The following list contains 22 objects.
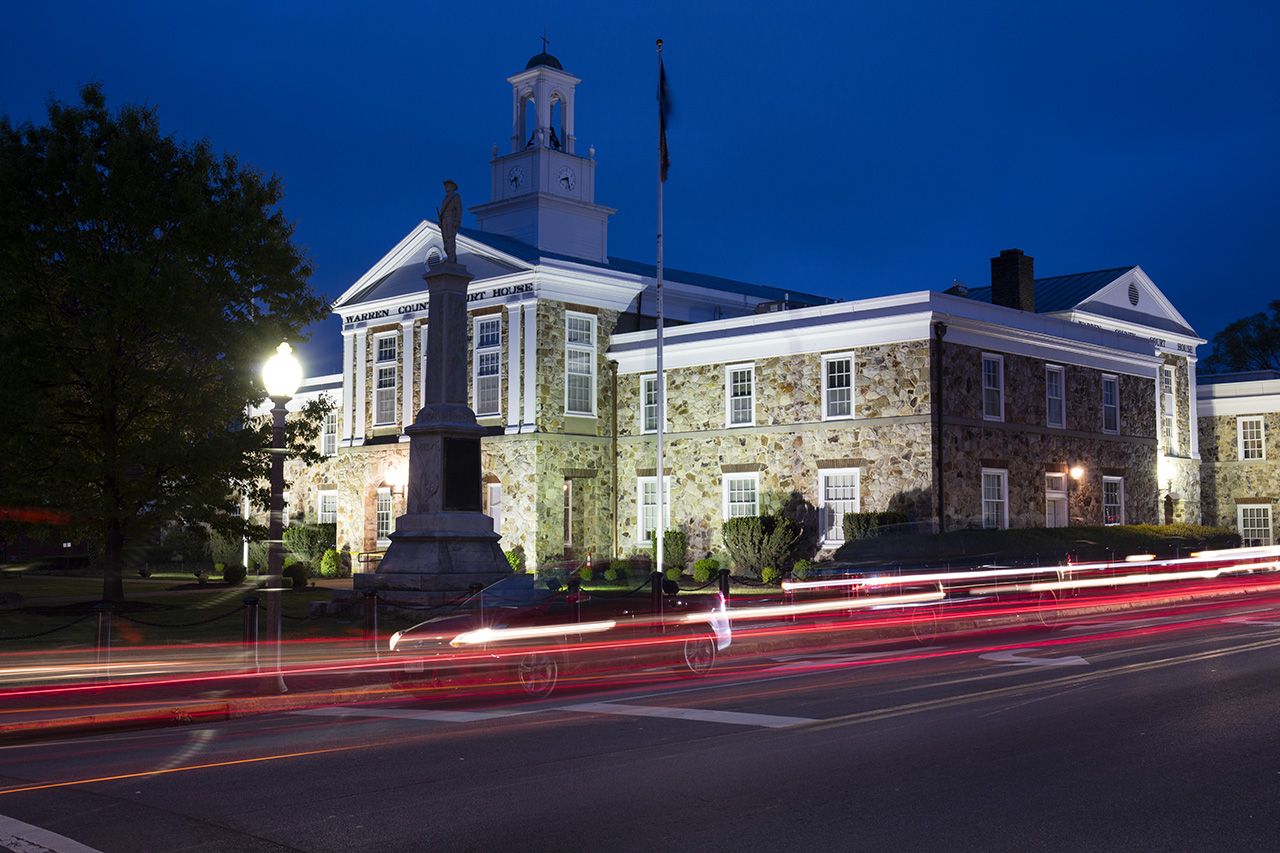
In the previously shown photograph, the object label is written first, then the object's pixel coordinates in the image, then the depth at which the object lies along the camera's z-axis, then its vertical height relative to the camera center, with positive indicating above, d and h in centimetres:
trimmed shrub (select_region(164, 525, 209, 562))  4655 -41
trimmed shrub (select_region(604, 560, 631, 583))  1746 -67
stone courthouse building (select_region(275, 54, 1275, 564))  3284 +433
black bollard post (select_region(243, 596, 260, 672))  1633 -128
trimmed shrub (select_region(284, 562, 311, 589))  3391 -112
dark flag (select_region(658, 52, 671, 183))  3145 +1139
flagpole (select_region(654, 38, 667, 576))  3144 +1026
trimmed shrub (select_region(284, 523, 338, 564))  4366 -21
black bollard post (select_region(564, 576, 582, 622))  1453 -86
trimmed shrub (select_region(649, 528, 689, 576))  3631 -58
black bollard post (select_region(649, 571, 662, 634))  1522 -91
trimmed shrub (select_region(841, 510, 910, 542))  3077 +21
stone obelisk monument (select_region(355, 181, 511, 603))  2145 +90
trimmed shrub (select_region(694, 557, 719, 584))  3384 -111
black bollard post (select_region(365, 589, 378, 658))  1767 -121
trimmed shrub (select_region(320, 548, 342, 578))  4216 -101
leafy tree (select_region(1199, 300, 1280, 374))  8675 +1359
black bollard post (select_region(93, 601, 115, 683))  1568 -144
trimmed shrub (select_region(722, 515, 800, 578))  3272 -30
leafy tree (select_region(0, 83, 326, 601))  2306 +437
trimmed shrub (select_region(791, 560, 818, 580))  3136 -99
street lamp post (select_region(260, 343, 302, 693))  1502 +108
